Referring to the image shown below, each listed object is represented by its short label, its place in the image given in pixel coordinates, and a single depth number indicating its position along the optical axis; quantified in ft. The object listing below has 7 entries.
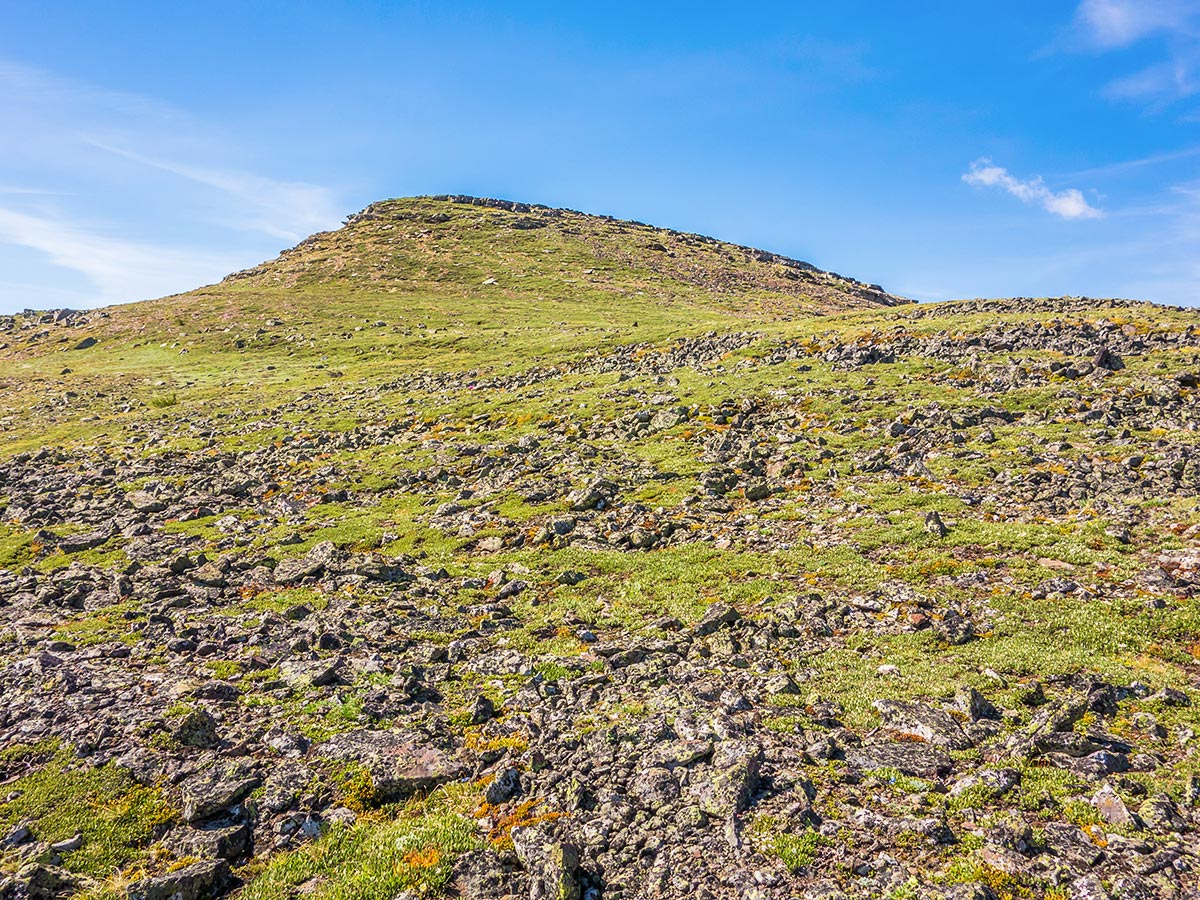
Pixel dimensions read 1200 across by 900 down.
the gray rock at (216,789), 42.24
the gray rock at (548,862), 34.98
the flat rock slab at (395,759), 44.93
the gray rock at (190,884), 35.33
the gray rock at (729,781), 39.99
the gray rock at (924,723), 45.14
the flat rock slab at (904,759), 42.60
